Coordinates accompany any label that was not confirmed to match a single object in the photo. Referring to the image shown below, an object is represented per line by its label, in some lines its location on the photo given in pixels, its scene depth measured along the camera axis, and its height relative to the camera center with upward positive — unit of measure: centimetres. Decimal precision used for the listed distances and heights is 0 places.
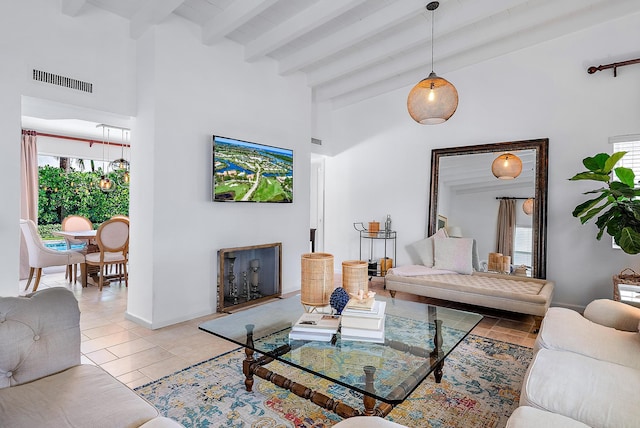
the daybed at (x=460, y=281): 358 -82
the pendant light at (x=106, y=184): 625 +44
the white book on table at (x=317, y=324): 204 -67
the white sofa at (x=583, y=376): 135 -74
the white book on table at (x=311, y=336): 203 -72
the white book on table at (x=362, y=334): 202 -71
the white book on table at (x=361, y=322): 203 -64
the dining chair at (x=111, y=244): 494 -51
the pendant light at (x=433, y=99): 283 +91
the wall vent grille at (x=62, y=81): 302 +113
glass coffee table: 166 -77
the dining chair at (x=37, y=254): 476 -63
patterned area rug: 202 -119
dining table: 524 -47
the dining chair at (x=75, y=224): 627 -28
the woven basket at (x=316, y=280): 230 -45
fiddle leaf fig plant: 323 +8
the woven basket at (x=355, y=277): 234 -44
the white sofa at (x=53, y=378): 127 -74
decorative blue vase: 221 -56
